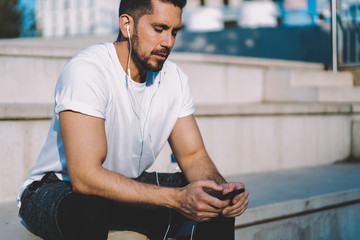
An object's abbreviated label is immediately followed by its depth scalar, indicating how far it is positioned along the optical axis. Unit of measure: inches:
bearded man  68.6
